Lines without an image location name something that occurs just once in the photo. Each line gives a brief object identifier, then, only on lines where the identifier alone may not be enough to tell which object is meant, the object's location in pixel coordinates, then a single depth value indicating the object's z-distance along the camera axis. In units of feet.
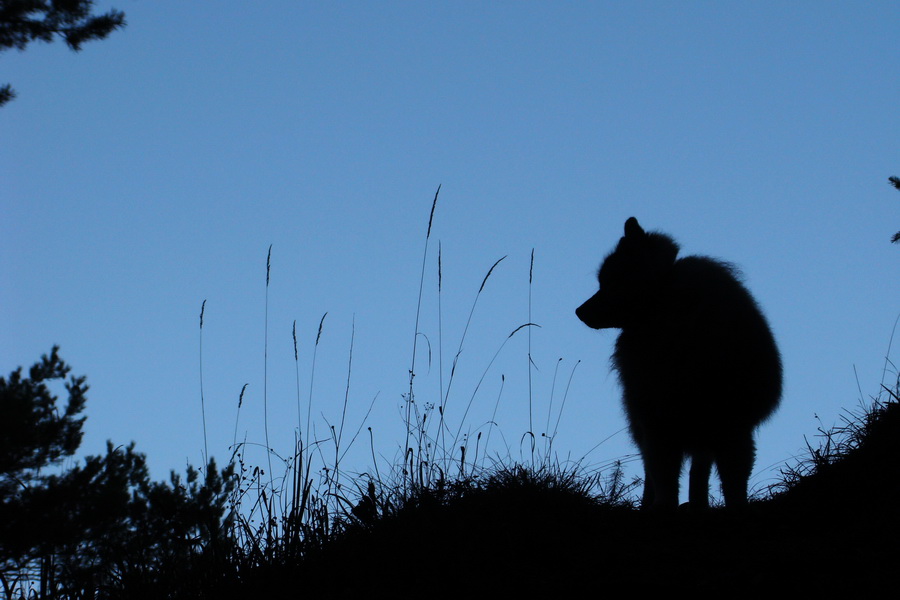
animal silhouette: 27.40
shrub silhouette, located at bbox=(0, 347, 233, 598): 20.81
